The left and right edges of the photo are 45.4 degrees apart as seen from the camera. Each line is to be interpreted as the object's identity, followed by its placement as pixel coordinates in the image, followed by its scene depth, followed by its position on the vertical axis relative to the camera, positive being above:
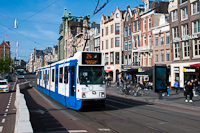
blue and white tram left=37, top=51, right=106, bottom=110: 12.77 -0.44
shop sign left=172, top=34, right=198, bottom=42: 30.17 +4.54
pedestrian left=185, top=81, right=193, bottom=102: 18.65 -1.34
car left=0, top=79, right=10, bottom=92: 30.69 -1.71
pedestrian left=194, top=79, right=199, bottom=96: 24.59 -1.86
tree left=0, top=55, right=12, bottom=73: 81.06 +3.05
